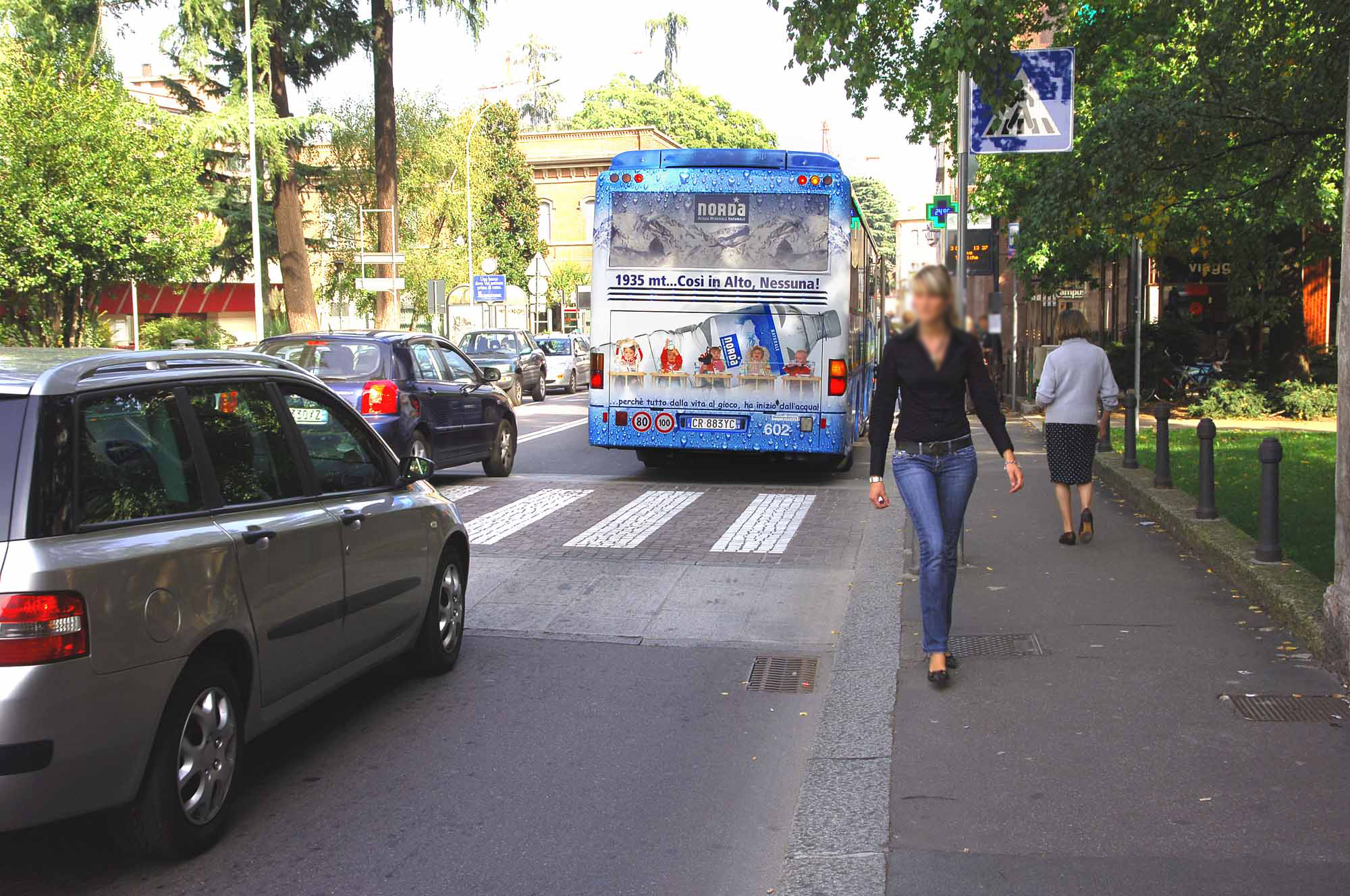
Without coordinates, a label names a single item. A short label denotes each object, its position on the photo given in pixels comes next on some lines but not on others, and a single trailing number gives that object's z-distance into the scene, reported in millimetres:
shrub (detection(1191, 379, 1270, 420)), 22875
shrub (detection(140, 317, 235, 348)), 47531
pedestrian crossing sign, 8914
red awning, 58000
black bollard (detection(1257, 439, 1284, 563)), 7852
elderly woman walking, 10102
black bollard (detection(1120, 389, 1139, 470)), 13859
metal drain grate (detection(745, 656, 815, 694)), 6422
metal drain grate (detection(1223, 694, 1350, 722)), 5508
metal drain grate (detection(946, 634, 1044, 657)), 6777
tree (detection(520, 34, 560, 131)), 77875
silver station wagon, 3689
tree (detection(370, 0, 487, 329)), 30312
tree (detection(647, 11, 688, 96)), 77688
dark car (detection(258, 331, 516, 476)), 12836
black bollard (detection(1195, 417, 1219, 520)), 9797
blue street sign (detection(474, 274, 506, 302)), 43562
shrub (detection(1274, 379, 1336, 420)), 22406
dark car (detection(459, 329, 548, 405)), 31656
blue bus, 13805
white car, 38562
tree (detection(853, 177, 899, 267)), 111562
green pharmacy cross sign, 16906
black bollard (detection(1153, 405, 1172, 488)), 11836
